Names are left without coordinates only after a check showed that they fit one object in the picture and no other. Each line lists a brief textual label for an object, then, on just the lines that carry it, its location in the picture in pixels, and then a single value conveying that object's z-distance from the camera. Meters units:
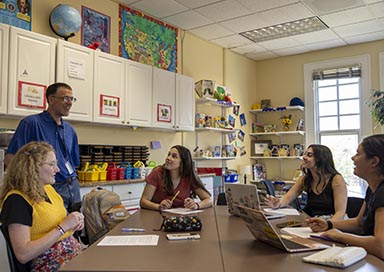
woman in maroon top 2.83
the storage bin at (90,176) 3.59
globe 3.63
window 5.91
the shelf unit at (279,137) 6.36
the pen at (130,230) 1.89
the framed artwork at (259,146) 6.68
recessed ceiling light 5.11
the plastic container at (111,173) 3.82
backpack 2.30
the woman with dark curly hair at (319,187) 2.73
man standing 2.60
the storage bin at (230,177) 5.52
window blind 5.94
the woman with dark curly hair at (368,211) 1.57
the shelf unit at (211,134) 5.45
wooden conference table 1.28
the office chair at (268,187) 4.80
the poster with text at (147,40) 4.52
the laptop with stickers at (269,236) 1.48
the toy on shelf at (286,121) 6.43
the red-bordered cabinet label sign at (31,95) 3.14
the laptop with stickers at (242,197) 2.15
